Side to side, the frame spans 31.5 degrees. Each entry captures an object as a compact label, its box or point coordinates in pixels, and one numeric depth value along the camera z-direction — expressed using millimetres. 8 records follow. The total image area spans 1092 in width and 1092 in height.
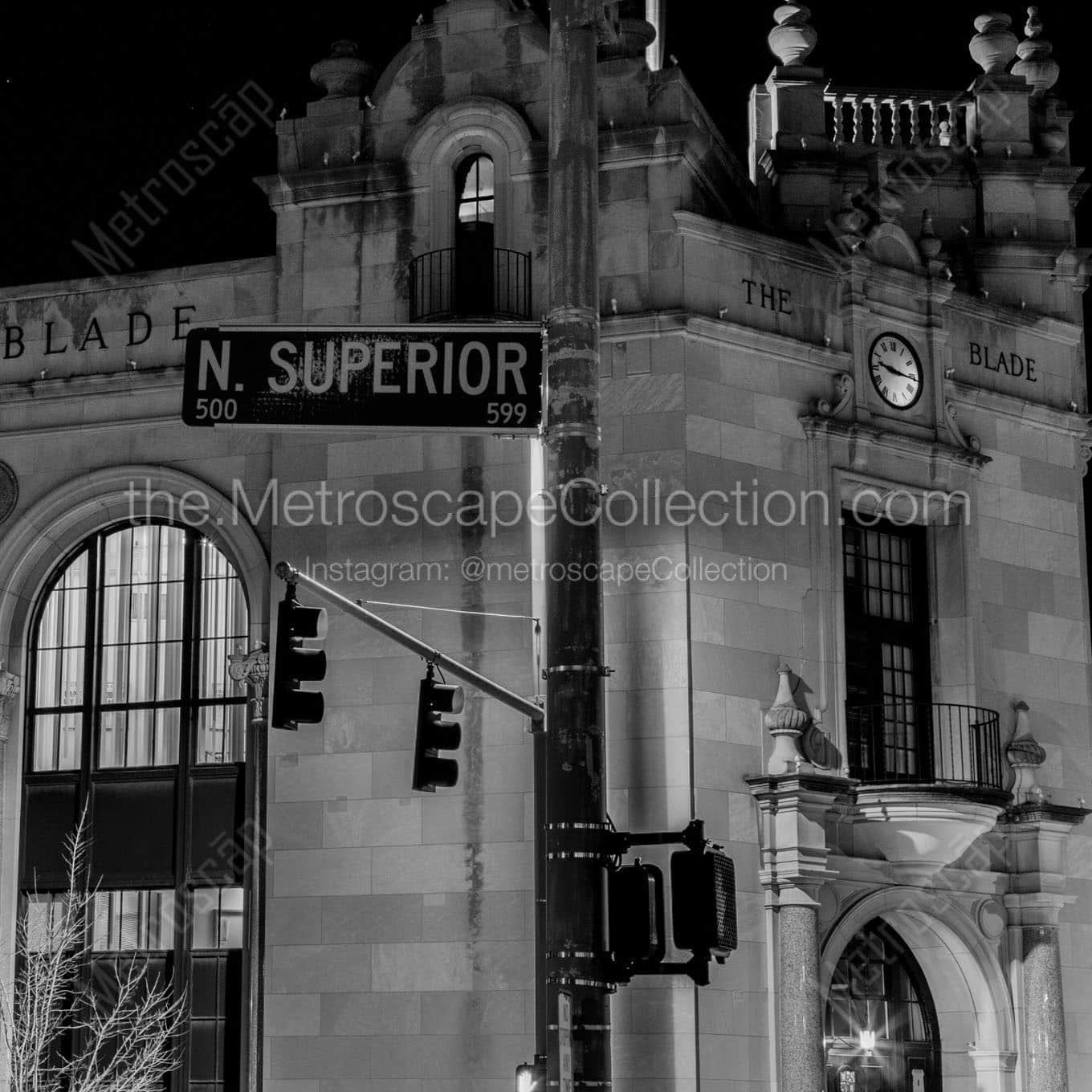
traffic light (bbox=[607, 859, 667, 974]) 12680
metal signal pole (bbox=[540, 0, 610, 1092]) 12492
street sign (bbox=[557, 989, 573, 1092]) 12391
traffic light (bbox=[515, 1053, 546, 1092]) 15750
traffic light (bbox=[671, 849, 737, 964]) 12805
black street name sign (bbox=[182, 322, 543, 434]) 15148
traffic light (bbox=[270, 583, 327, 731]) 15633
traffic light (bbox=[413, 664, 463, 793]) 16766
